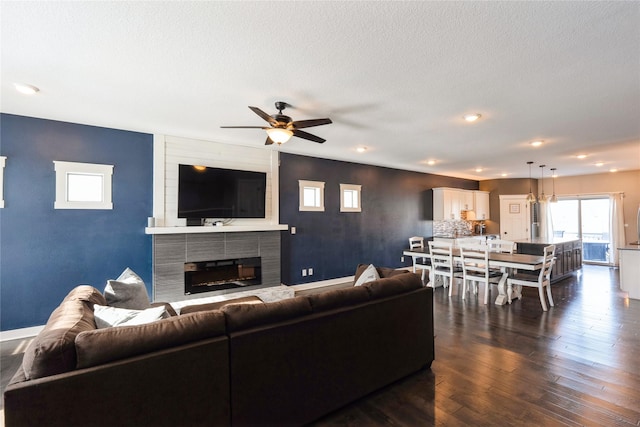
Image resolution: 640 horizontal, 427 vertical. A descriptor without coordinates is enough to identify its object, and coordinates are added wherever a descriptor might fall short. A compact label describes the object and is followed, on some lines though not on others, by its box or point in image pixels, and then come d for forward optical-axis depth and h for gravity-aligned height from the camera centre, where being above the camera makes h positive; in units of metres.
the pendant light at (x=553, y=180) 7.32 +1.21
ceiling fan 3.03 +0.98
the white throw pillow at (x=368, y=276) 2.88 -0.57
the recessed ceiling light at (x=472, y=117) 3.62 +1.28
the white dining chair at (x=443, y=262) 5.25 -0.83
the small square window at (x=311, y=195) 5.95 +0.48
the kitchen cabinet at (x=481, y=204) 9.33 +0.46
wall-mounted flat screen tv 4.52 +0.43
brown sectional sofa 1.35 -0.82
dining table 4.37 -0.70
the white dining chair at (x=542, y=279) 4.47 -0.96
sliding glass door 8.39 -0.14
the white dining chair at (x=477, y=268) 4.81 -0.86
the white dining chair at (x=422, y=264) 6.08 -0.97
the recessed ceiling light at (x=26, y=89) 2.82 +1.29
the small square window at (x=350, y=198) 6.56 +0.48
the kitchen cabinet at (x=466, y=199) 8.74 +0.59
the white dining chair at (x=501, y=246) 5.59 -0.55
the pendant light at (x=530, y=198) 6.72 +0.48
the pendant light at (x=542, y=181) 7.04 +1.19
